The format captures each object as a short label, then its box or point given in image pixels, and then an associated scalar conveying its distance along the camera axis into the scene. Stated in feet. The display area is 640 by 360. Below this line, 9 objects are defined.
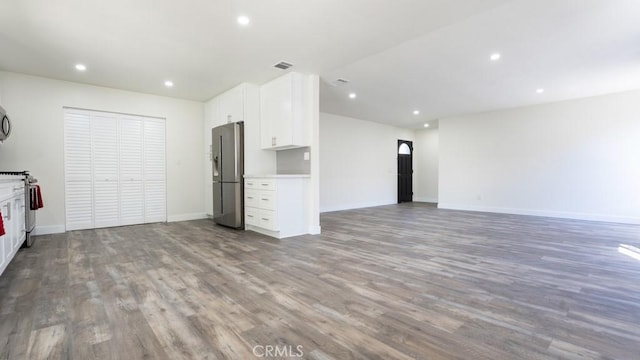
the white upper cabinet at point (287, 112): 14.74
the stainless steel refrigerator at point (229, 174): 16.08
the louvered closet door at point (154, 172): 18.51
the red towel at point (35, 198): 12.44
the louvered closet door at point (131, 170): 17.62
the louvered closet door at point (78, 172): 15.92
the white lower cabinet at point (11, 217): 8.25
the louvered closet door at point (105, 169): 16.76
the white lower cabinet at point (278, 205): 14.05
